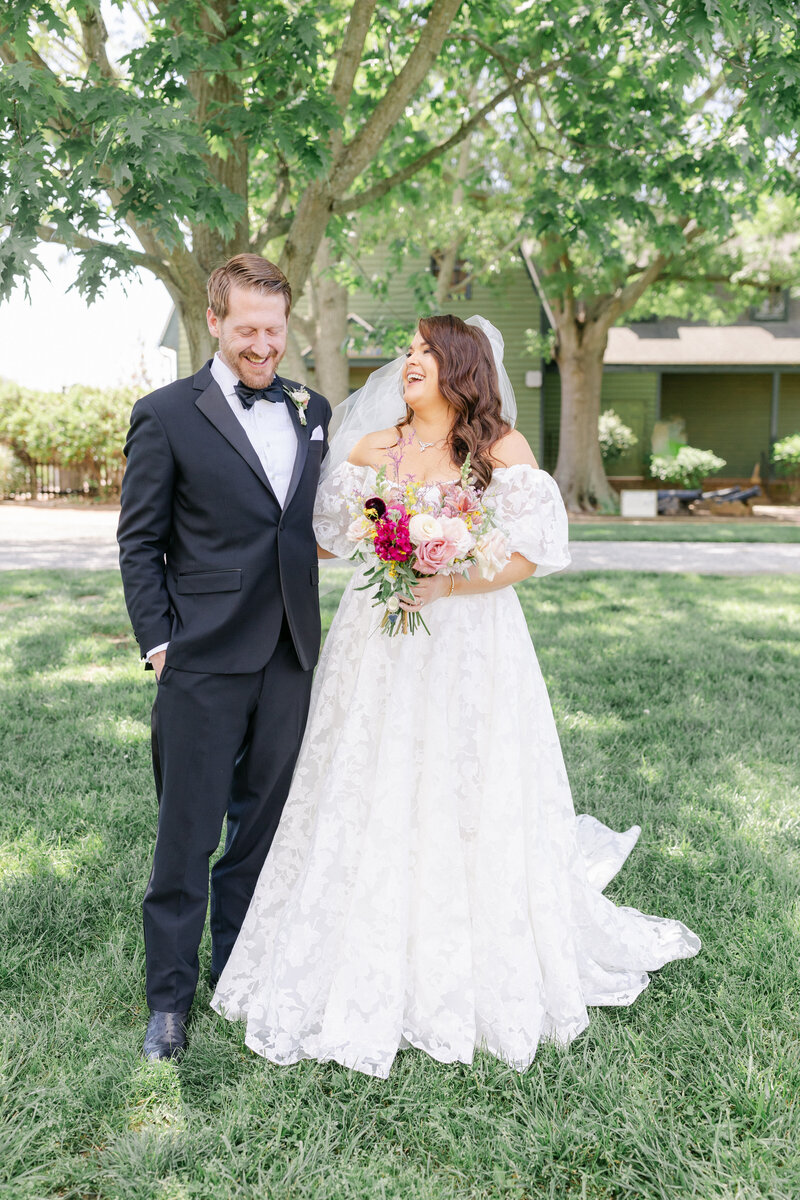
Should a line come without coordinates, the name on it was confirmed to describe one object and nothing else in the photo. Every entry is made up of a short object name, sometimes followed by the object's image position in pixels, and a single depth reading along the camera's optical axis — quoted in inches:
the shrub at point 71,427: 844.6
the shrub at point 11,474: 856.9
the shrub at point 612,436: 896.3
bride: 106.8
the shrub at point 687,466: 826.8
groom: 103.5
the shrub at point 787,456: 869.2
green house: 884.6
